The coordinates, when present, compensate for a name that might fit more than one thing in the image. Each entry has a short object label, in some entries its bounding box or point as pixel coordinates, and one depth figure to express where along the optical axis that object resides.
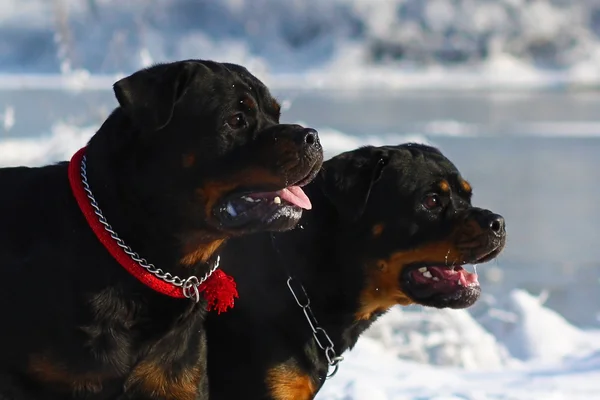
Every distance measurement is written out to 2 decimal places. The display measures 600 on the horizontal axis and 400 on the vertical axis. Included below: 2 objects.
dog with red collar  6.55
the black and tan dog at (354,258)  8.47
